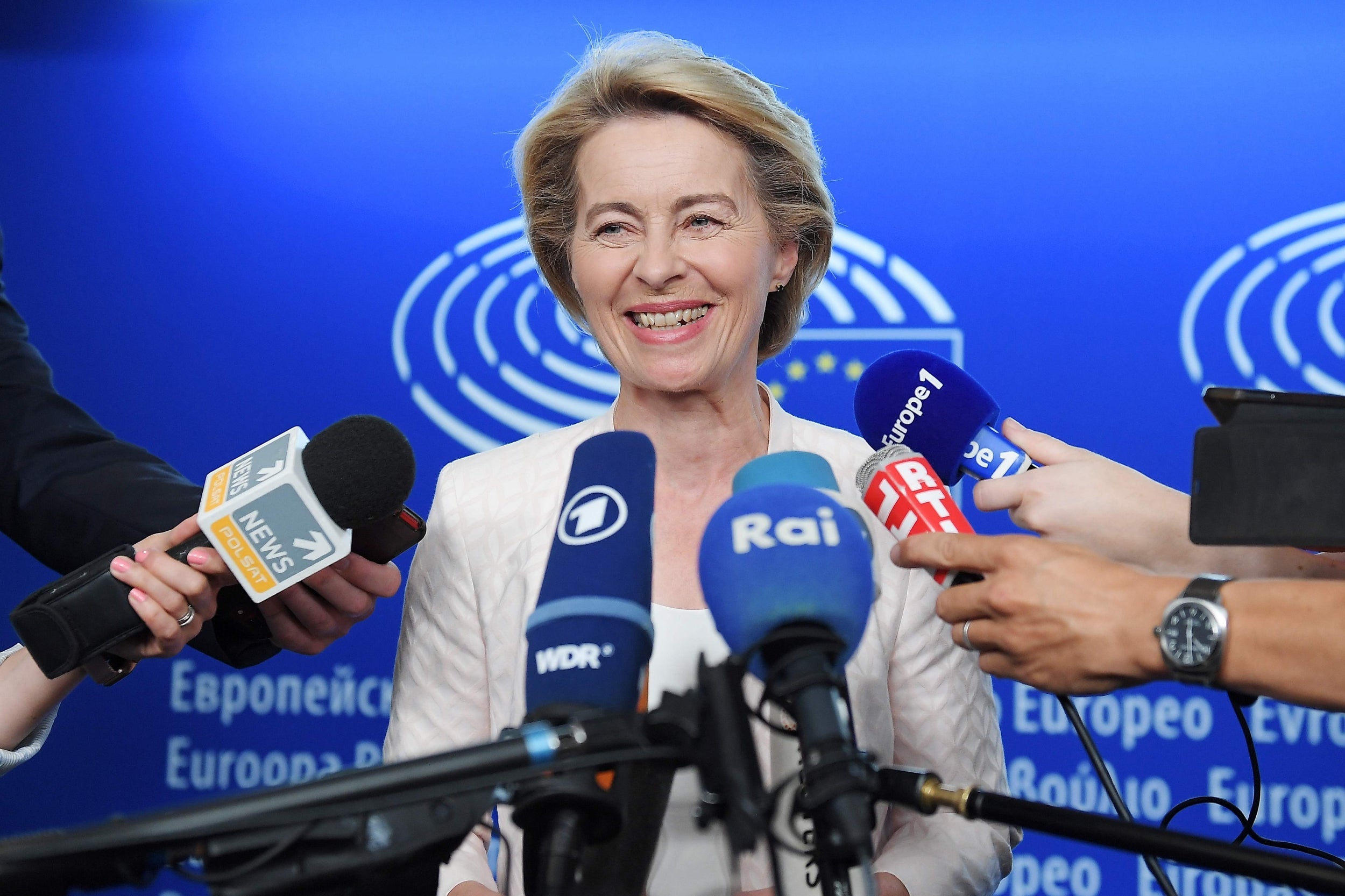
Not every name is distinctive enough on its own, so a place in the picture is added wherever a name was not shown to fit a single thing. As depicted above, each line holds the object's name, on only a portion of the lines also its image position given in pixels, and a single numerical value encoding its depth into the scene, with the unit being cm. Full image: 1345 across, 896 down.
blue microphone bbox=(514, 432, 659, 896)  65
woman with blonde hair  164
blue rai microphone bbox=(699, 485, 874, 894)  64
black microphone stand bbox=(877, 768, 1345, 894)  74
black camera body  96
